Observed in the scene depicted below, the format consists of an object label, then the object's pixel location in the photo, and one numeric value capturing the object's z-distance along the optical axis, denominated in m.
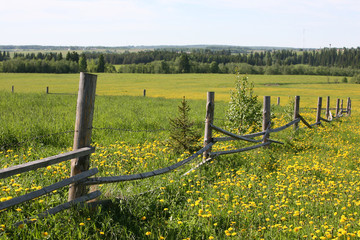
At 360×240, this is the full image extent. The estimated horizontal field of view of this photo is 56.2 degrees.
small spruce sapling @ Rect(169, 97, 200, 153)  8.07
